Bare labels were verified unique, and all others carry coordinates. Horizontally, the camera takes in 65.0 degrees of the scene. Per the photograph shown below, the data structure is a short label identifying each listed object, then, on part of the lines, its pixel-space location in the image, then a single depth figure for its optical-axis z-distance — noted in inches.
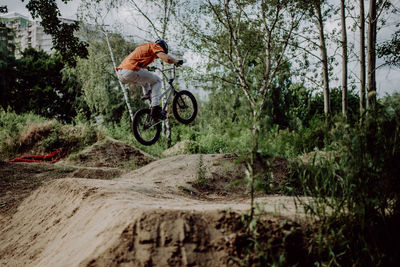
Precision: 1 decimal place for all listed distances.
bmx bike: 283.6
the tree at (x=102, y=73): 860.0
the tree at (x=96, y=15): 778.4
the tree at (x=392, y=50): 421.4
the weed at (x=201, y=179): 237.4
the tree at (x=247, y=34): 419.5
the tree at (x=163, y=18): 637.9
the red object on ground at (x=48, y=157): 439.9
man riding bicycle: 260.6
